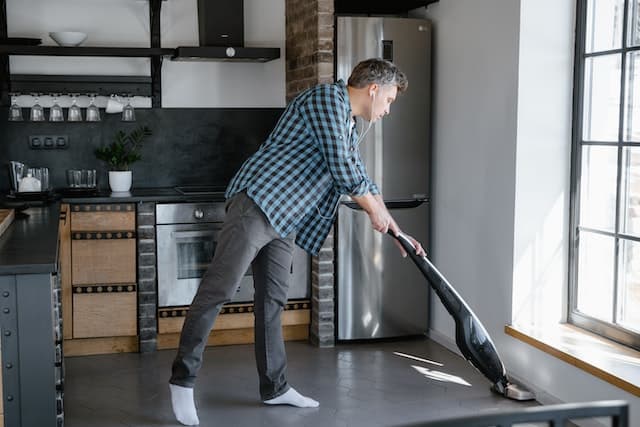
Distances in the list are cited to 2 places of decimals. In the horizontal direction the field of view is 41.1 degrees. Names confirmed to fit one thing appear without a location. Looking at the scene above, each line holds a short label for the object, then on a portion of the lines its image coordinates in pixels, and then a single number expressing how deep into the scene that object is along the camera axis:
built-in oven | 4.46
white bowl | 4.56
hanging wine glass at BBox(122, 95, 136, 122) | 4.73
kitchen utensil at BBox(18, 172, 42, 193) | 4.41
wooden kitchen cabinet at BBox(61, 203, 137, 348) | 4.37
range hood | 4.71
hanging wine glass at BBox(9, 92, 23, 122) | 4.53
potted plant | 4.71
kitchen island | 2.31
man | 3.20
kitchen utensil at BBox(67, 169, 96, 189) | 4.73
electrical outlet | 4.79
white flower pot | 4.71
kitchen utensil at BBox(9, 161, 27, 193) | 4.53
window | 3.47
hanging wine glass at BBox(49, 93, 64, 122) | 4.63
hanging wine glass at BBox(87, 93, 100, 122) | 4.68
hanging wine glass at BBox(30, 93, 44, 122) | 4.55
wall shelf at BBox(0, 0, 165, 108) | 4.53
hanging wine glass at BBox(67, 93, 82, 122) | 4.62
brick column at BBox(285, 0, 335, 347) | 4.40
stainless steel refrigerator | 4.50
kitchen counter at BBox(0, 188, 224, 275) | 2.34
